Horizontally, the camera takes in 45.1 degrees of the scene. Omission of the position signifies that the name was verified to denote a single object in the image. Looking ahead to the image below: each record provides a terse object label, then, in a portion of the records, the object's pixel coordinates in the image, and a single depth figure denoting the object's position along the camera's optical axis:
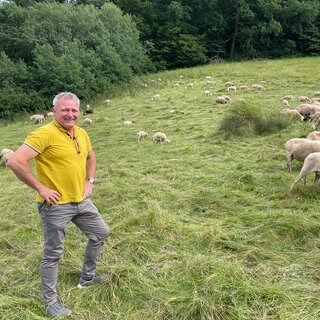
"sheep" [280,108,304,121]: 12.76
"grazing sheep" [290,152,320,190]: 6.87
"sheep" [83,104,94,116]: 22.03
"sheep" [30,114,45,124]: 21.52
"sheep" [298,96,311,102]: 16.91
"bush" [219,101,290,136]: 12.14
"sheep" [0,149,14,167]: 12.25
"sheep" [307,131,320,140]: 8.95
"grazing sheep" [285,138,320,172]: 8.04
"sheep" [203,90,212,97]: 21.15
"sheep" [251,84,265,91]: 21.58
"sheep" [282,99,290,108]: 16.11
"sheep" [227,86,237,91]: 21.81
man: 3.80
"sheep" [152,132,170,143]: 12.68
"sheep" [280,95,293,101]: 17.55
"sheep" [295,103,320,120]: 13.10
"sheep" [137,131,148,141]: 13.65
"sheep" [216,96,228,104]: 18.48
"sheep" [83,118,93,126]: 17.59
